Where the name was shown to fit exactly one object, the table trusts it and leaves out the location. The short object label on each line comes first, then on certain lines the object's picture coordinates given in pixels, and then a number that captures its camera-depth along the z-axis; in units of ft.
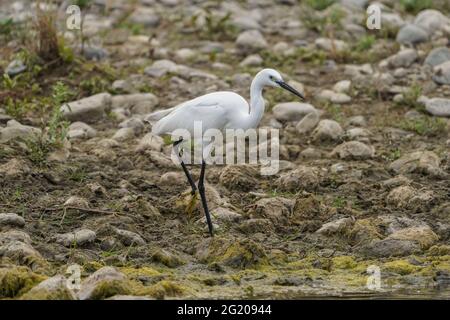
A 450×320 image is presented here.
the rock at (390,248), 29.94
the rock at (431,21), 53.78
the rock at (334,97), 45.55
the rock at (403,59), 49.29
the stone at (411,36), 52.08
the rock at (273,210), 32.58
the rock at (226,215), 32.81
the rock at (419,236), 30.35
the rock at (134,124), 41.45
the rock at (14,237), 28.30
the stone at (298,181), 35.65
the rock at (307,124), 41.96
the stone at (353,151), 39.06
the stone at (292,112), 43.27
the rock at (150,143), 39.09
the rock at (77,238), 29.63
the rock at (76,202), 32.37
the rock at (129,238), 30.12
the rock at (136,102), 43.96
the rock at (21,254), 27.22
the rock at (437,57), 48.73
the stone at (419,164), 36.81
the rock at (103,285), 24.71
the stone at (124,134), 40.44
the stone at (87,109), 42.01
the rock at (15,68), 45.06
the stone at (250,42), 52.21
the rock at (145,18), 56.54
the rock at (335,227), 31.53
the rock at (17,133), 37.24
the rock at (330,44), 51.18
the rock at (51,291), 24.11
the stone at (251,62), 49.98
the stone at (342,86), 46.57
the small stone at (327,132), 40.78
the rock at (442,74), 46.65
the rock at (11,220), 30.25
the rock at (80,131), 40.24
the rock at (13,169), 34.09
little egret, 33.60
